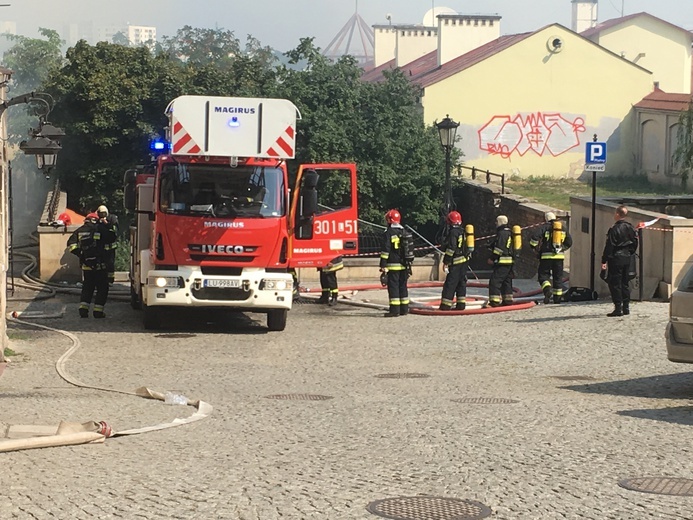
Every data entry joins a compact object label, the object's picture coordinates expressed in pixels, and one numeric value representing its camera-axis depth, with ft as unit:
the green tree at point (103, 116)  136.56
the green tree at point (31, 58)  308.81
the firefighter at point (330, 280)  76.54
